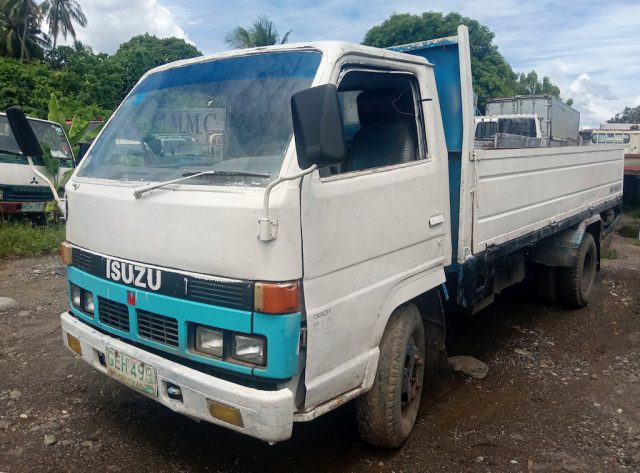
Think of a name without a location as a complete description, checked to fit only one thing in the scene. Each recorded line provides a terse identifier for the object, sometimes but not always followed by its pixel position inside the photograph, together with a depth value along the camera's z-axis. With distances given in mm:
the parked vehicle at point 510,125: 12188
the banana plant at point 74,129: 10391
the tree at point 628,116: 56406
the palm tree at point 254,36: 24344
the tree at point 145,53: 21875
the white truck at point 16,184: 8562
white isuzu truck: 2350
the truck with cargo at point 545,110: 14598
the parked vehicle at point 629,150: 15023
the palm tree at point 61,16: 31969
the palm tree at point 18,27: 28219
